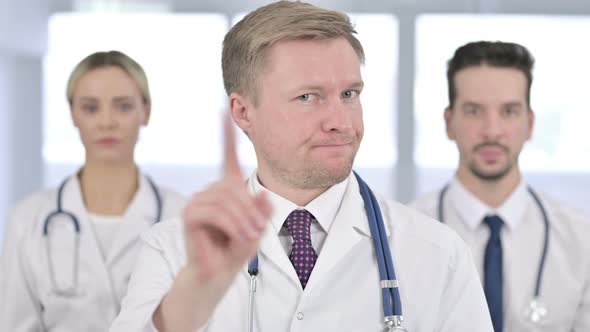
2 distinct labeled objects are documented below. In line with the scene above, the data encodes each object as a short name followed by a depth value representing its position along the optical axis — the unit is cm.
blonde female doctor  228
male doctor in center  183
